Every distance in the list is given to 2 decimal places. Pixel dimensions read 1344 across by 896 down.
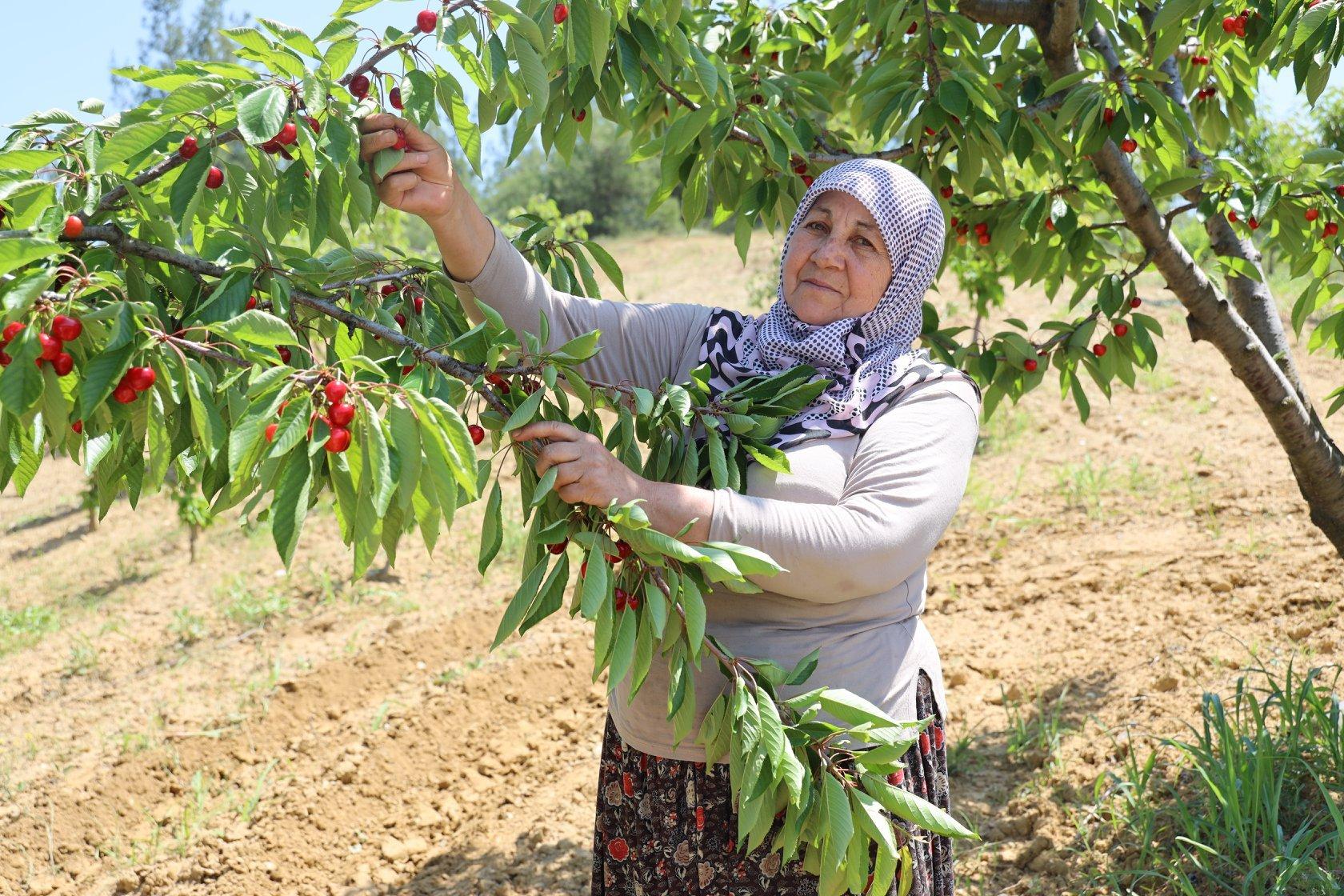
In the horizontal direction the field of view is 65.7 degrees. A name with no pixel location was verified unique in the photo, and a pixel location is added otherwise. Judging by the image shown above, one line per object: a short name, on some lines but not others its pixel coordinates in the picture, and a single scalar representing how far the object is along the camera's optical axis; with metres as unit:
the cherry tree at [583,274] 1.16
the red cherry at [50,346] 1.10
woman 1.62
